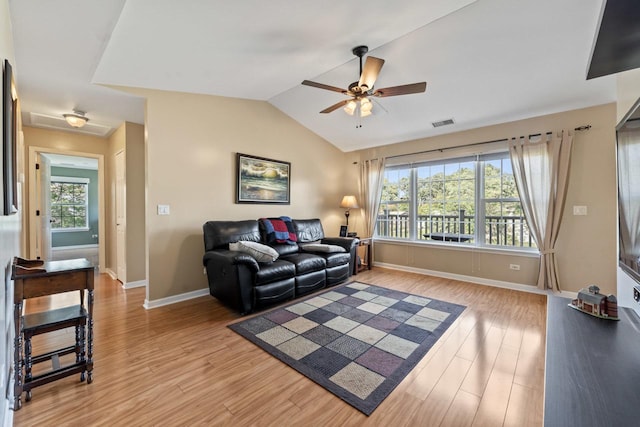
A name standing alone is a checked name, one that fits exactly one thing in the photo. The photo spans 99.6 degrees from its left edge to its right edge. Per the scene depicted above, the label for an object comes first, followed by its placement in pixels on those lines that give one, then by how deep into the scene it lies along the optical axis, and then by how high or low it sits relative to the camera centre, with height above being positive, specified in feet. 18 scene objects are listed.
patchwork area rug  6.12 -3.71
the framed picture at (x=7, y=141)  4.25 +1.20
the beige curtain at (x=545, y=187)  11.55 +1.06
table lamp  17.57 +0.61
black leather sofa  9.55 -2.19
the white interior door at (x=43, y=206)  13.58 +0.45
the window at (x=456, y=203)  13.44 +0.47
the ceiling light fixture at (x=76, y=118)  11.39 +4.10
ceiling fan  8.05 +4.09
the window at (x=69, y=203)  23.50 +1.05
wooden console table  5.24 -2.21
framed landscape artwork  13.32 +1.73
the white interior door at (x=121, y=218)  13.14 -0.22
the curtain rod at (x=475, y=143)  11.24 +3.49
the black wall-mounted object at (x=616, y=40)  3.27 +2.43
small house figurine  4.95 -1.77
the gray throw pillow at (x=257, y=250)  10.27 -1.44
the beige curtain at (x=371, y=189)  17.54 +1.51
